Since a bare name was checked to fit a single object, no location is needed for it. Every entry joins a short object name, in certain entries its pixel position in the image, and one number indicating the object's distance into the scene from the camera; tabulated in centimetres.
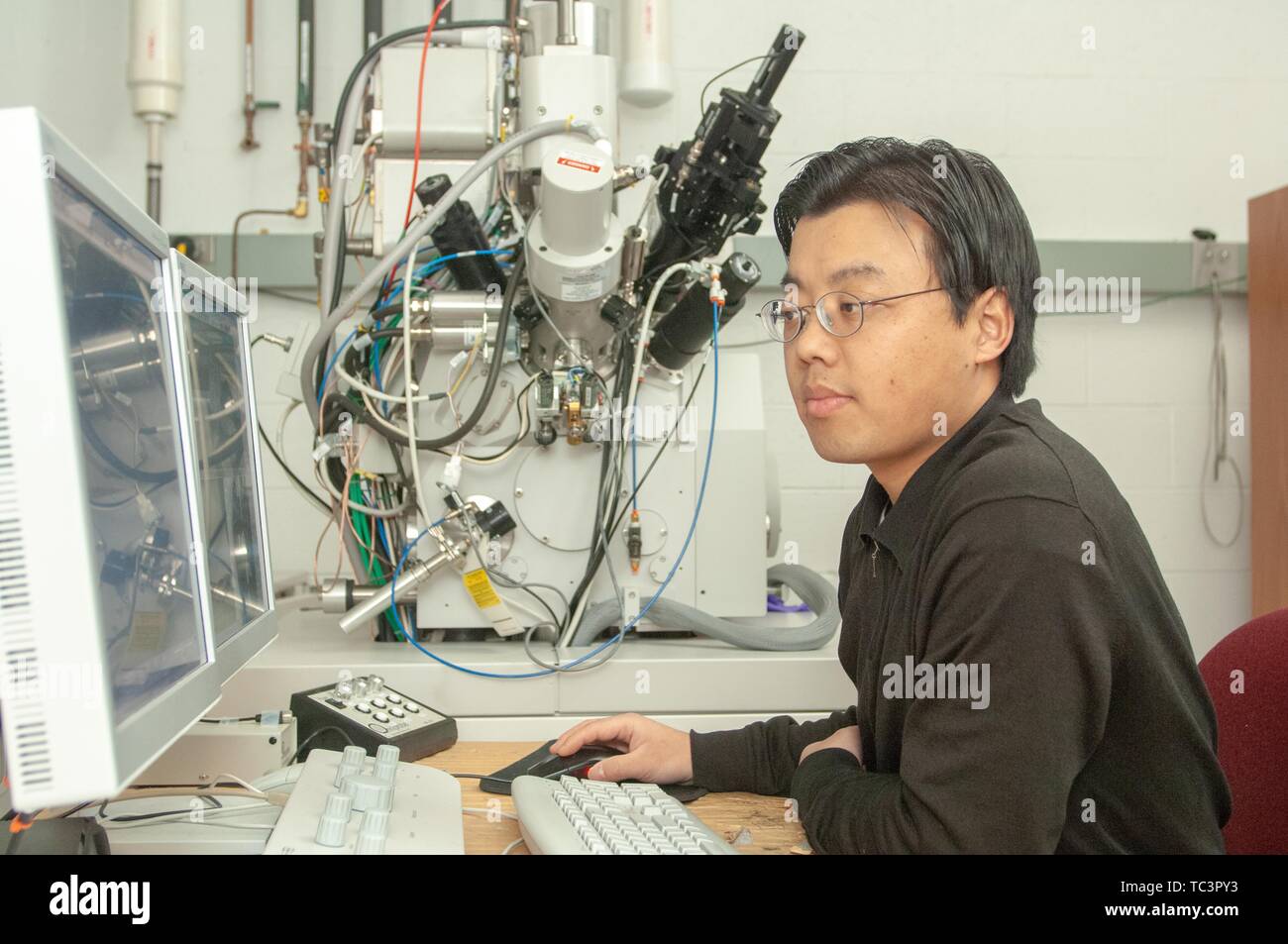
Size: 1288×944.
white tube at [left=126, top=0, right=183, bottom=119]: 245
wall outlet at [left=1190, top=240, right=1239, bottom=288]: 266
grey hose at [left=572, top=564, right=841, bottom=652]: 157
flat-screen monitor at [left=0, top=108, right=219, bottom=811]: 54
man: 81
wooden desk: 95
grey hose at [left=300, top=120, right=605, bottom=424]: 148
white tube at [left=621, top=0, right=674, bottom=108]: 247
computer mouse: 113
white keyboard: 81
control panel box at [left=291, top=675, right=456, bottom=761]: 123
